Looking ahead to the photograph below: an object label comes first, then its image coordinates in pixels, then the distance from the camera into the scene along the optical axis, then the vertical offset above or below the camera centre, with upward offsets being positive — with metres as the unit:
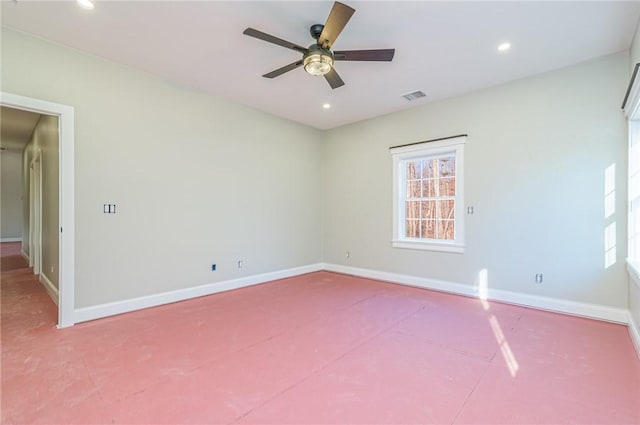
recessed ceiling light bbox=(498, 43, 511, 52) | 3.10 +1.75
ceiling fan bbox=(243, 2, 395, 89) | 2.41 +1.44
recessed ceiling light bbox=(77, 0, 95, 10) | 2.49 +1.77
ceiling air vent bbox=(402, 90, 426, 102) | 4.32 +1.73
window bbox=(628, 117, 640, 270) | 2.95 +0.20
